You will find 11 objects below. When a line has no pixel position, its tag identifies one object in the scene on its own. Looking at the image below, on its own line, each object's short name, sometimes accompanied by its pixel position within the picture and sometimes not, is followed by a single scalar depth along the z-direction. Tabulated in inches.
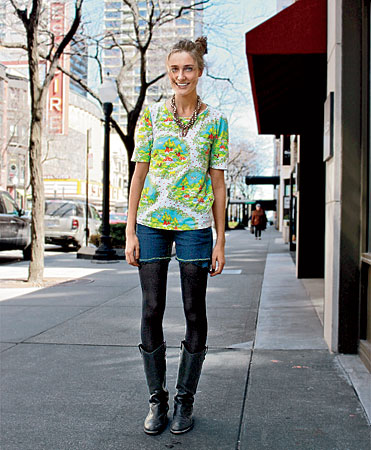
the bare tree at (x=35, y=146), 374.3
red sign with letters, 2092.8
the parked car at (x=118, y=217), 1043.3
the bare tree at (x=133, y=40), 658.2
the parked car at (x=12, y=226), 514.0
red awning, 216.5
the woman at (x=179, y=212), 118.6
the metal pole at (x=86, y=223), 732.0
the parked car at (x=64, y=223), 707.4
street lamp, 561.6
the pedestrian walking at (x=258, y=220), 1076.5
